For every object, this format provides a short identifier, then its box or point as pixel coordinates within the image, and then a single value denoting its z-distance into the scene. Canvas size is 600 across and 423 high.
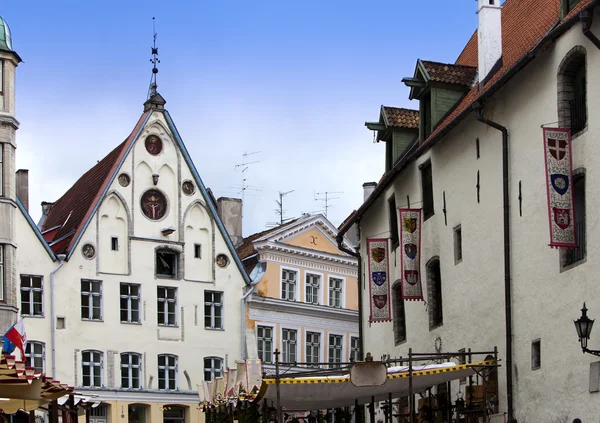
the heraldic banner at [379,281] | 32.38
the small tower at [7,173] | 41.03
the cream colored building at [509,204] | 22.41
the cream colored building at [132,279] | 42.66
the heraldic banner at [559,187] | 22.00
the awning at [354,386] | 25.00
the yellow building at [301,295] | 47.81
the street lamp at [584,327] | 19.91
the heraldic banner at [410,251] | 30.42
